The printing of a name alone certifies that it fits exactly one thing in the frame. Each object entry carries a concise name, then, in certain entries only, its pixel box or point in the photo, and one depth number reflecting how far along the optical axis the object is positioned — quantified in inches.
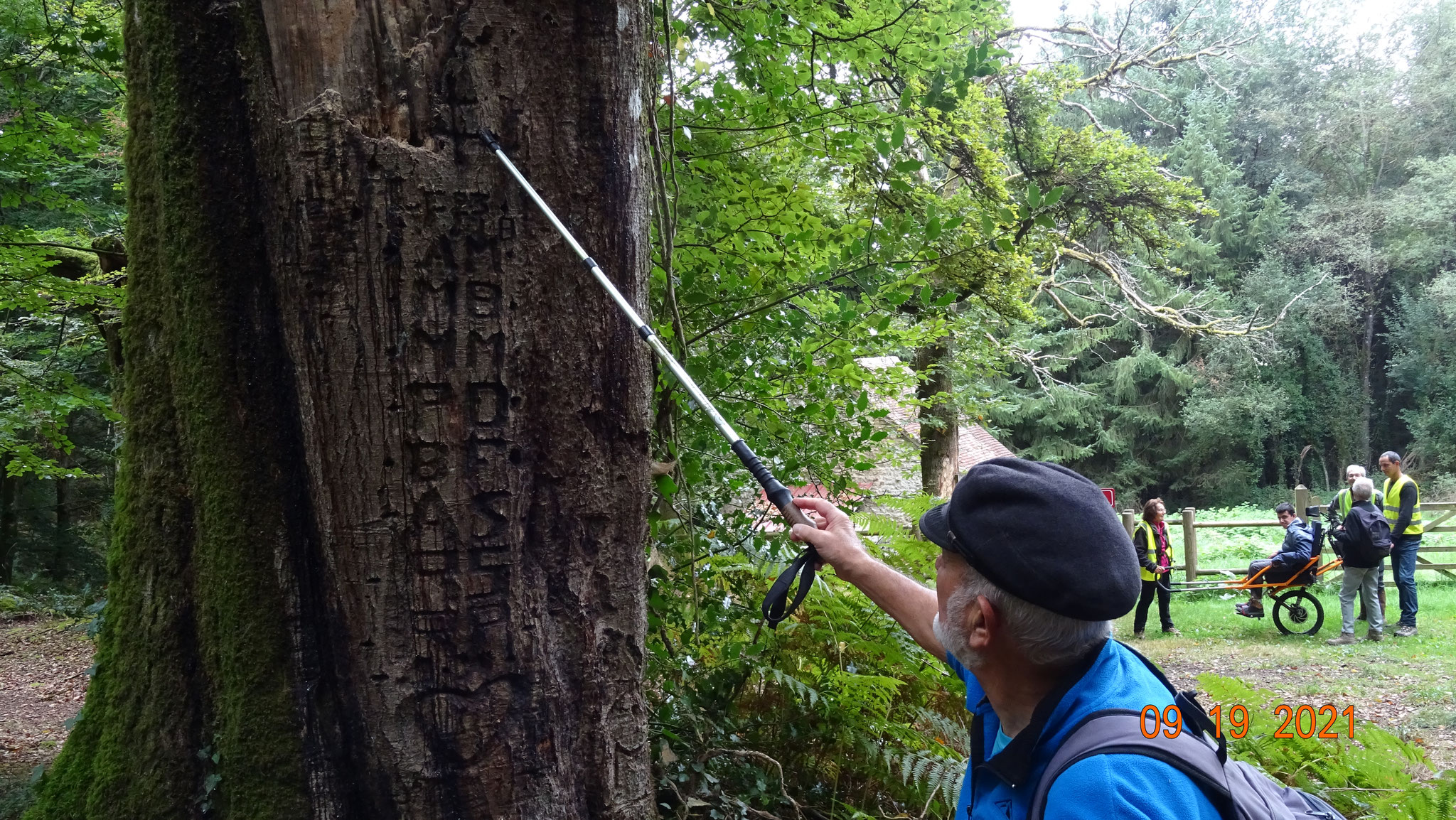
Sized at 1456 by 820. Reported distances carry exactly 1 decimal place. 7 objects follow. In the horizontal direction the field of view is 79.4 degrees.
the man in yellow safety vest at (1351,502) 448.8
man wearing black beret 54.9
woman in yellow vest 491.5
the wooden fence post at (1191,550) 679.1
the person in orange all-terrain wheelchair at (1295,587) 476.4
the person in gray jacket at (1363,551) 422.0
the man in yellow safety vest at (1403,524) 439.5
